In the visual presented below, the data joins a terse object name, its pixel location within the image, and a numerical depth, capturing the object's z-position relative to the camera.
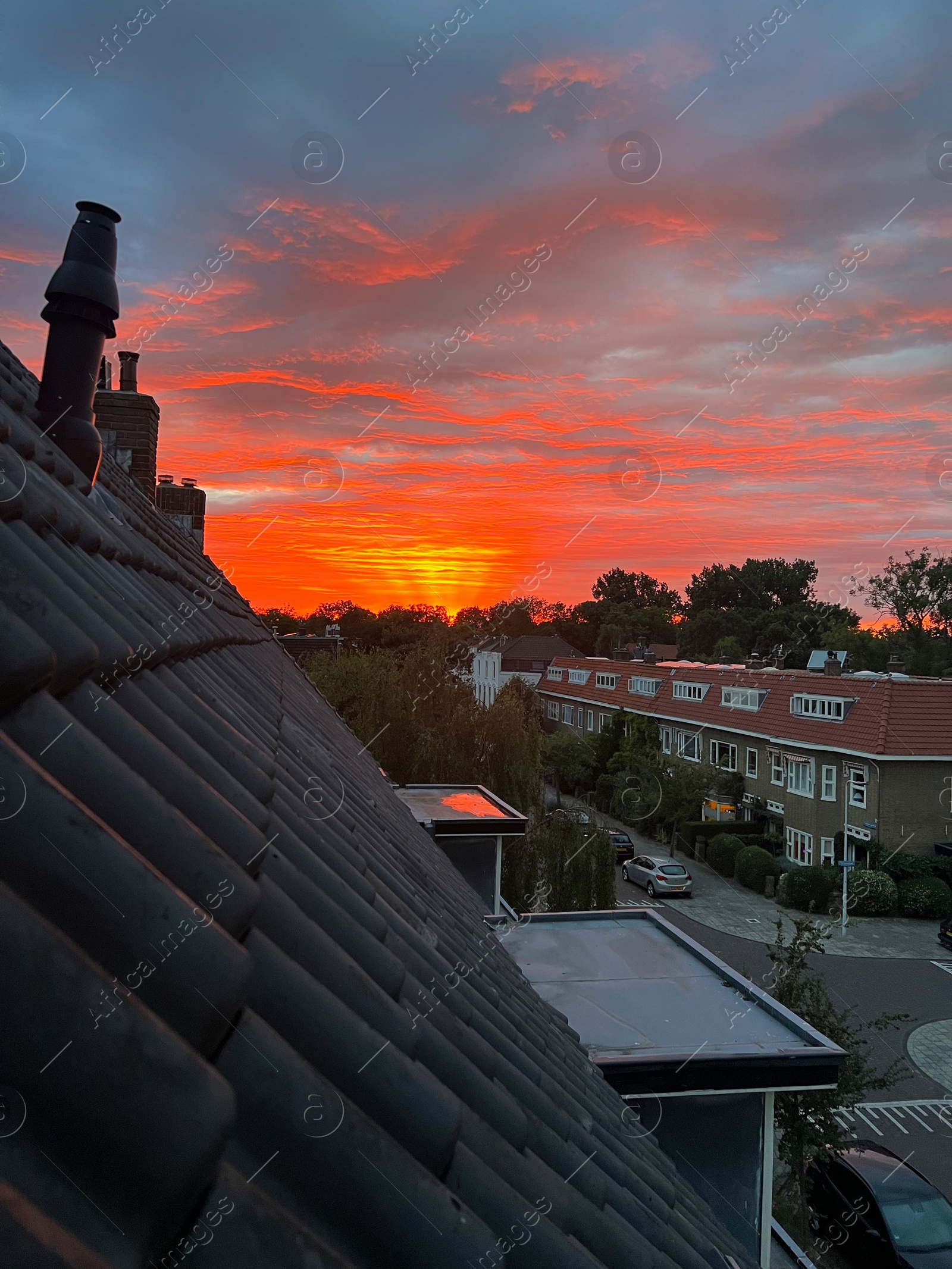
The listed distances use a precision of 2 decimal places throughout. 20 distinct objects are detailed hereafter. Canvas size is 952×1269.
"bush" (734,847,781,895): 29.94
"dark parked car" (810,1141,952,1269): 10.12
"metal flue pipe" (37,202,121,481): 3.00
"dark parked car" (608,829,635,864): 32.12
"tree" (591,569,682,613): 103.56
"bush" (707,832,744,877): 31.89
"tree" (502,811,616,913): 17.22
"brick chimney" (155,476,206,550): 13.06
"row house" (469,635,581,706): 70.98
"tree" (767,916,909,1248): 10.30
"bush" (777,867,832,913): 27.80
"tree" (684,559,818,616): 89.38
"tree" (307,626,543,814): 19.33
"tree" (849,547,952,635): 64.88
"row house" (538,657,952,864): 28.62
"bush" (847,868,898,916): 27.36
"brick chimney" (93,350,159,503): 9.81
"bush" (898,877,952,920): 27.38
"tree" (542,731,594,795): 42.09
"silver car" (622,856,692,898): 28.27
